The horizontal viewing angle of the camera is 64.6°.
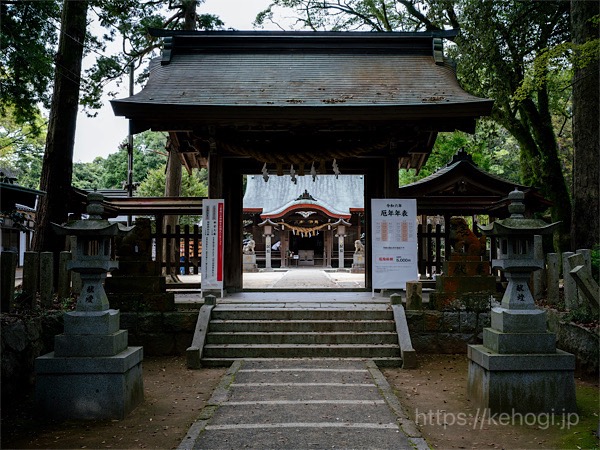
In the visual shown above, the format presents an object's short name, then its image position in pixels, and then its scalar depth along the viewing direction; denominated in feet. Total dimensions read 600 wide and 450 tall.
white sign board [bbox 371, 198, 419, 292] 32.45
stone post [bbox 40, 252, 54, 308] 24.12
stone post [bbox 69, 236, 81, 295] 29.66
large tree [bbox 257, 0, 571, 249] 45.60
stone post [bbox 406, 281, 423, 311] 28.09
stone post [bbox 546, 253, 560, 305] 26.58
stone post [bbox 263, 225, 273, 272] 81.30
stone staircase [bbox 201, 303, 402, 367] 25.55
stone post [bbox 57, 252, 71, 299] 27.02
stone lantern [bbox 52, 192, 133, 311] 18.42
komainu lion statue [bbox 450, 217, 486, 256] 26.71
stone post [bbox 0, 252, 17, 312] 21.03
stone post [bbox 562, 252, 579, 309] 24.47
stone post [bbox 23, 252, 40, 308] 23.73
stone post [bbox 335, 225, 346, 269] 81.41
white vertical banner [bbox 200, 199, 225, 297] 31.76
